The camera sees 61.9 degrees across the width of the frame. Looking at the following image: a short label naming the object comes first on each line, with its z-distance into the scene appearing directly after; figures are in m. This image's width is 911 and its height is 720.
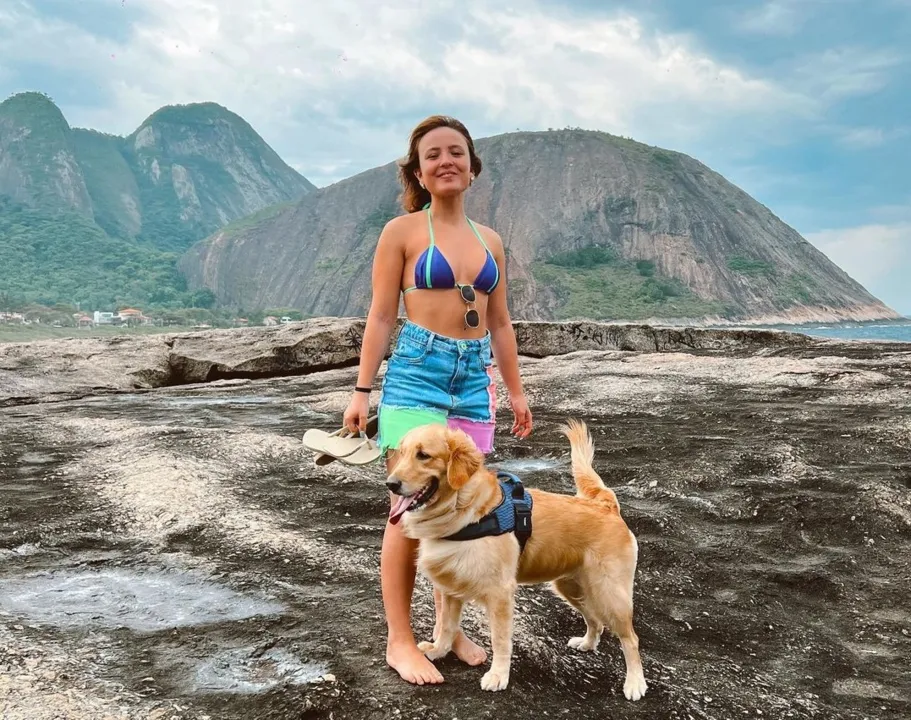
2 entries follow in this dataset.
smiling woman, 3.82
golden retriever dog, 3.33
